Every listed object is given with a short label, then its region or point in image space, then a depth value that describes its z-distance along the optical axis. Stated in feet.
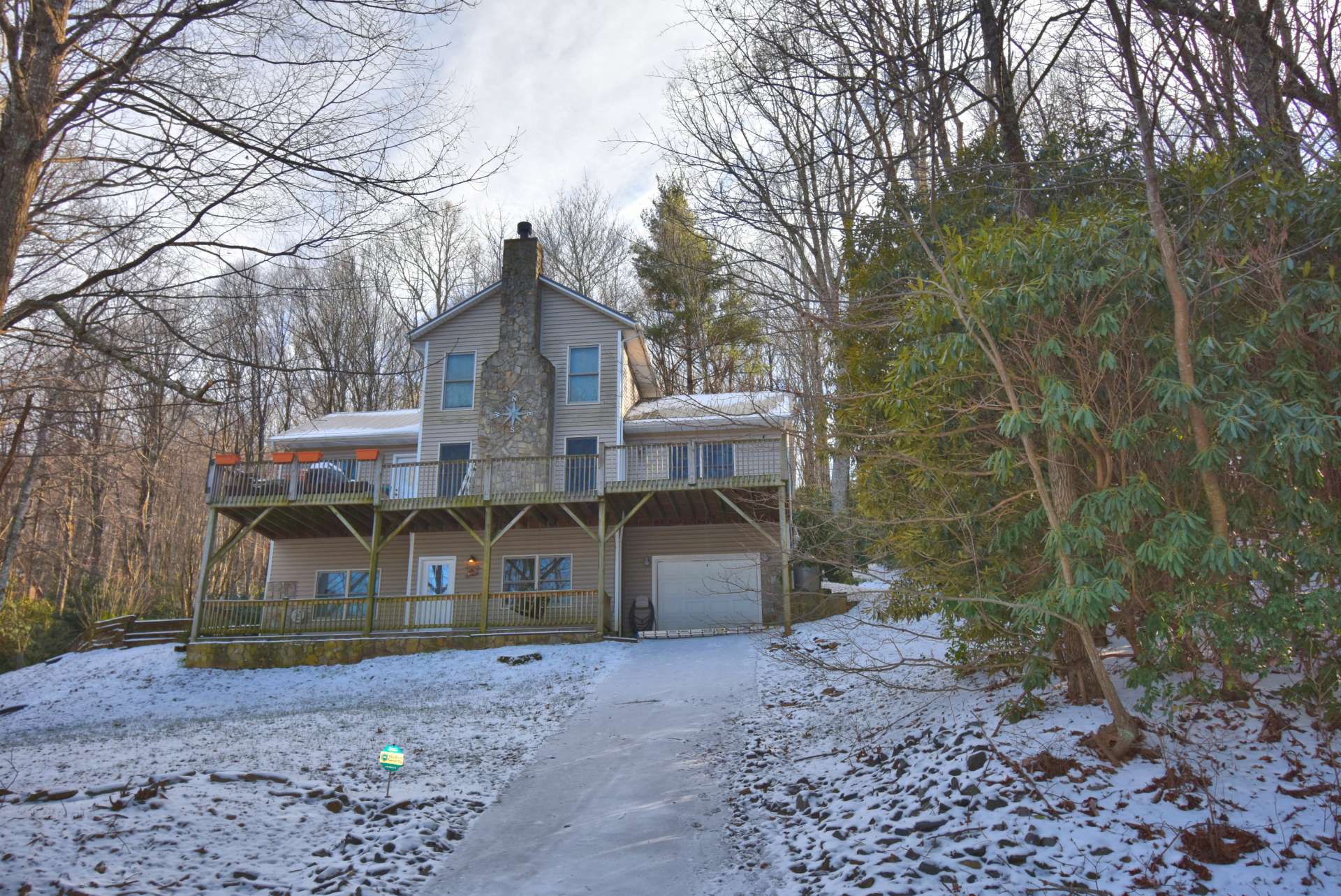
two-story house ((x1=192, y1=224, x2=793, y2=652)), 52.37
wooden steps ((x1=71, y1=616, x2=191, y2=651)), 55.67
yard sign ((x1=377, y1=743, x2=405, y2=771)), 18.65
